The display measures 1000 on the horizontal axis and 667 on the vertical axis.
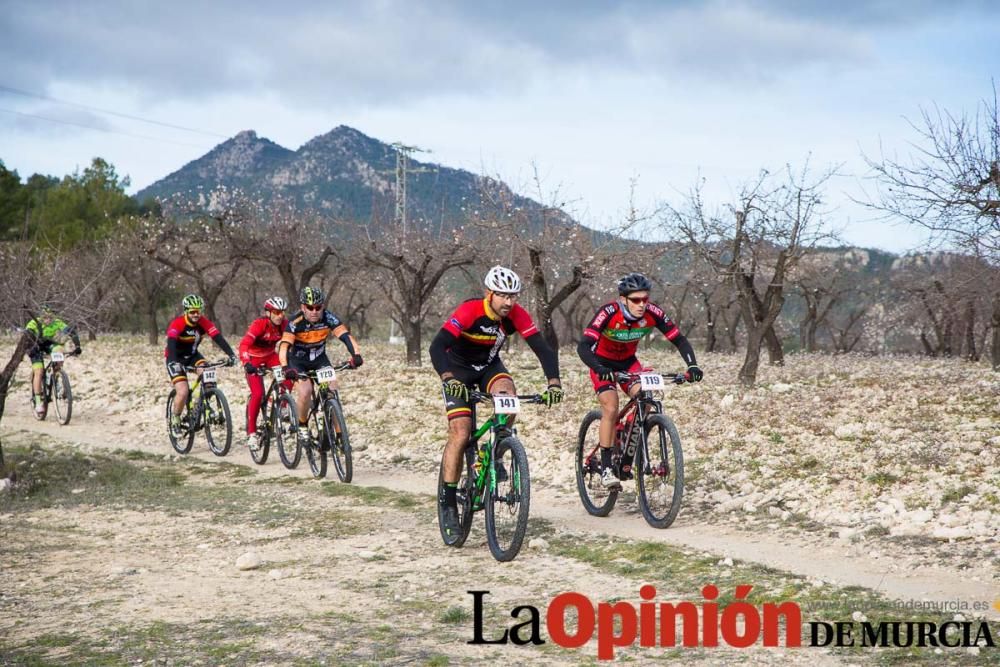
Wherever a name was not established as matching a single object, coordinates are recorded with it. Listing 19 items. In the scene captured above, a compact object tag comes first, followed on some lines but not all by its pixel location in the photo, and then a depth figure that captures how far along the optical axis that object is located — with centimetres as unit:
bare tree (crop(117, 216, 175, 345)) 3853
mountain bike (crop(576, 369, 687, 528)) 805
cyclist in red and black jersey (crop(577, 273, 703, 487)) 831
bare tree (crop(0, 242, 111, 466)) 1254
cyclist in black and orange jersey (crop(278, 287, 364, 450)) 1157
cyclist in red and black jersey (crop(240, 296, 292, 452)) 1279
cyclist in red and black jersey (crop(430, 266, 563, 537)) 740
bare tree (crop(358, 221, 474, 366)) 2723
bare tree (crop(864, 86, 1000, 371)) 1296
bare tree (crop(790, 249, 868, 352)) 4028
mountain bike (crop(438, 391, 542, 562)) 700
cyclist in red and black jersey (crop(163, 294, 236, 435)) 1366
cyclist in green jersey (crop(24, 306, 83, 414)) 1294
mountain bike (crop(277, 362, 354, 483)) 1120
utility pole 5559
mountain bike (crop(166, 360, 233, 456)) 1377
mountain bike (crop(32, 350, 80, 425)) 1752
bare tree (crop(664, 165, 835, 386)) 2005
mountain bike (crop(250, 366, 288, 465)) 1264
